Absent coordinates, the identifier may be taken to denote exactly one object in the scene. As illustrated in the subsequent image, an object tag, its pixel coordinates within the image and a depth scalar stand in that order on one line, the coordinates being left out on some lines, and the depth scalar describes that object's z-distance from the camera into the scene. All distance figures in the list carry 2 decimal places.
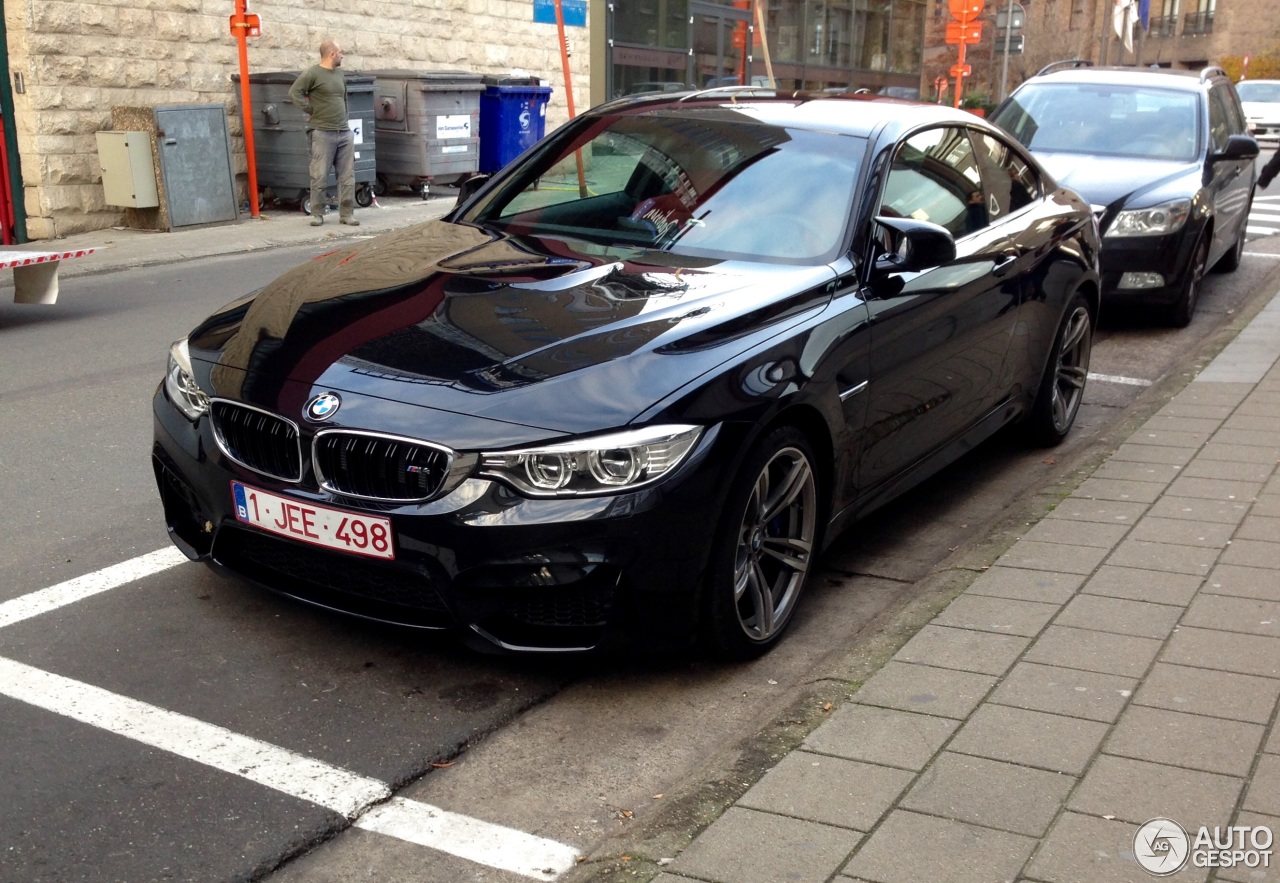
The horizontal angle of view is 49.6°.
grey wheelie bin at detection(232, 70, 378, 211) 15.82
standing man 14.66
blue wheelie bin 18.16
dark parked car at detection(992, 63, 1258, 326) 9.20
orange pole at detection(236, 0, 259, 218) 14.80
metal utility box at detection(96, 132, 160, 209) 13.73
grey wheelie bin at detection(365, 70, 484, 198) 17.16
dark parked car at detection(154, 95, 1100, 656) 3.52
